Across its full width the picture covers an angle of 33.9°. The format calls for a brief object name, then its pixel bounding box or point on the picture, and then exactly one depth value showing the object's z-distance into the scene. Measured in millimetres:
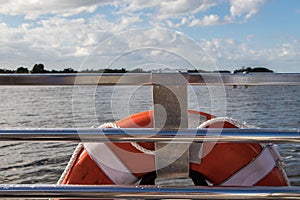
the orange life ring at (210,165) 1660
